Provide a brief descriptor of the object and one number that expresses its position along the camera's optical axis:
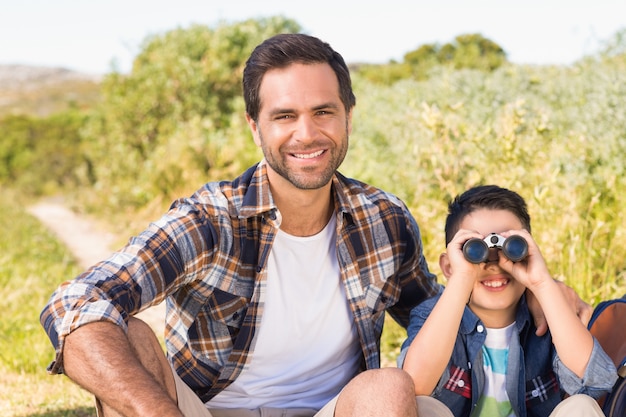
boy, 2.50
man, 2.73
